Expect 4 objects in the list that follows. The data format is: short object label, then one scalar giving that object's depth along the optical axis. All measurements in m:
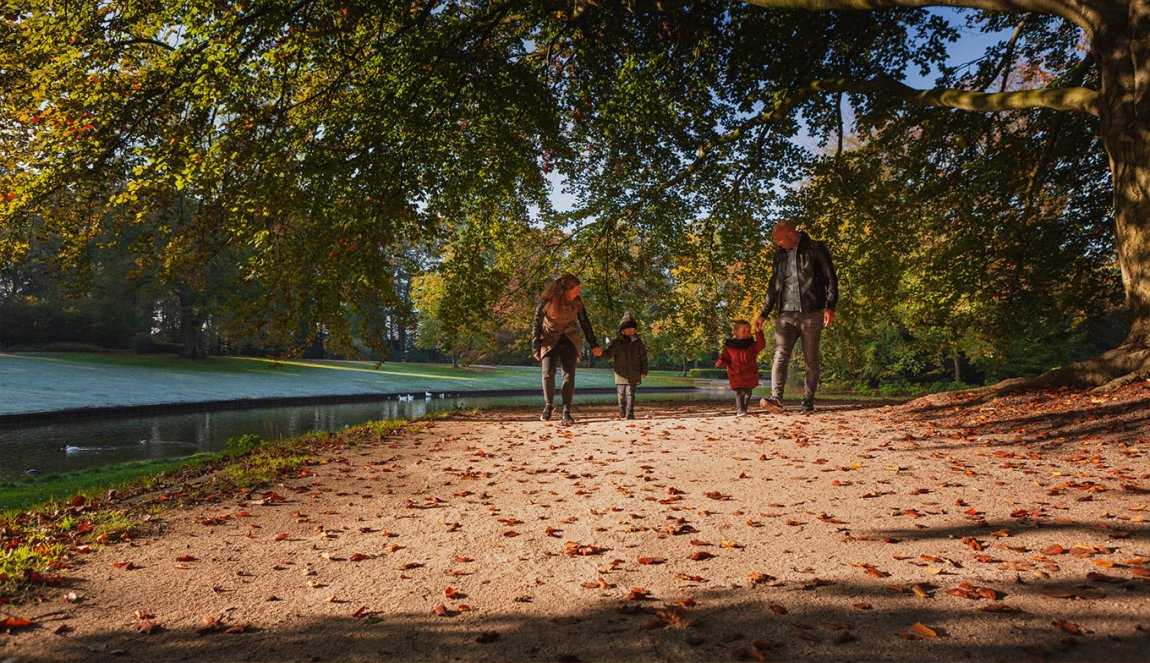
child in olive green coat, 10.61
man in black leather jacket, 8.59
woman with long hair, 9.35
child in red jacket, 9.91
